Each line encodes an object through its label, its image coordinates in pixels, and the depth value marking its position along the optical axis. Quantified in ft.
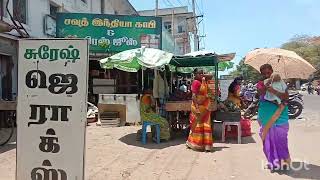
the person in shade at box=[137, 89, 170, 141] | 18.63
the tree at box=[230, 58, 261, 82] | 133.73
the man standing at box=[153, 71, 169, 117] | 19.62
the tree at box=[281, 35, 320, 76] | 114.21
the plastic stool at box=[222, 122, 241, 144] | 18.30
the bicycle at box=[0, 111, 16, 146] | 18.54
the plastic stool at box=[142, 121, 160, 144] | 18.64
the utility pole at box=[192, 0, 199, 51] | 81.46
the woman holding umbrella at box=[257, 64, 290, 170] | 12.44
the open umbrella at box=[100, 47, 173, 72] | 17.96
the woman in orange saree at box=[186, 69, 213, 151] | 16.28
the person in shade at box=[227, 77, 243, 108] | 21.31
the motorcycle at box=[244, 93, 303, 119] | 29.26
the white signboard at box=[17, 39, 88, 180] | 7.42
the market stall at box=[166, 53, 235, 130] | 19.18
